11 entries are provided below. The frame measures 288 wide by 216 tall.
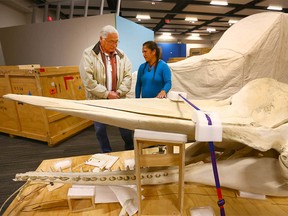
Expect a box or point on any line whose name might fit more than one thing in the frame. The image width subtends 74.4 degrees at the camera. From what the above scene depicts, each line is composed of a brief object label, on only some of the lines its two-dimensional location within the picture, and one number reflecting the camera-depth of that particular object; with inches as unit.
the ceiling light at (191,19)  323.0
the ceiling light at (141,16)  297.9
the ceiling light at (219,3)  236.7
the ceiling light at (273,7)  258.9
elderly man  69.8
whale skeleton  28.0
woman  80.1
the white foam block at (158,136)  28.0
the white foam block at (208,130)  24.7
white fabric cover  125.7
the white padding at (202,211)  33.1
